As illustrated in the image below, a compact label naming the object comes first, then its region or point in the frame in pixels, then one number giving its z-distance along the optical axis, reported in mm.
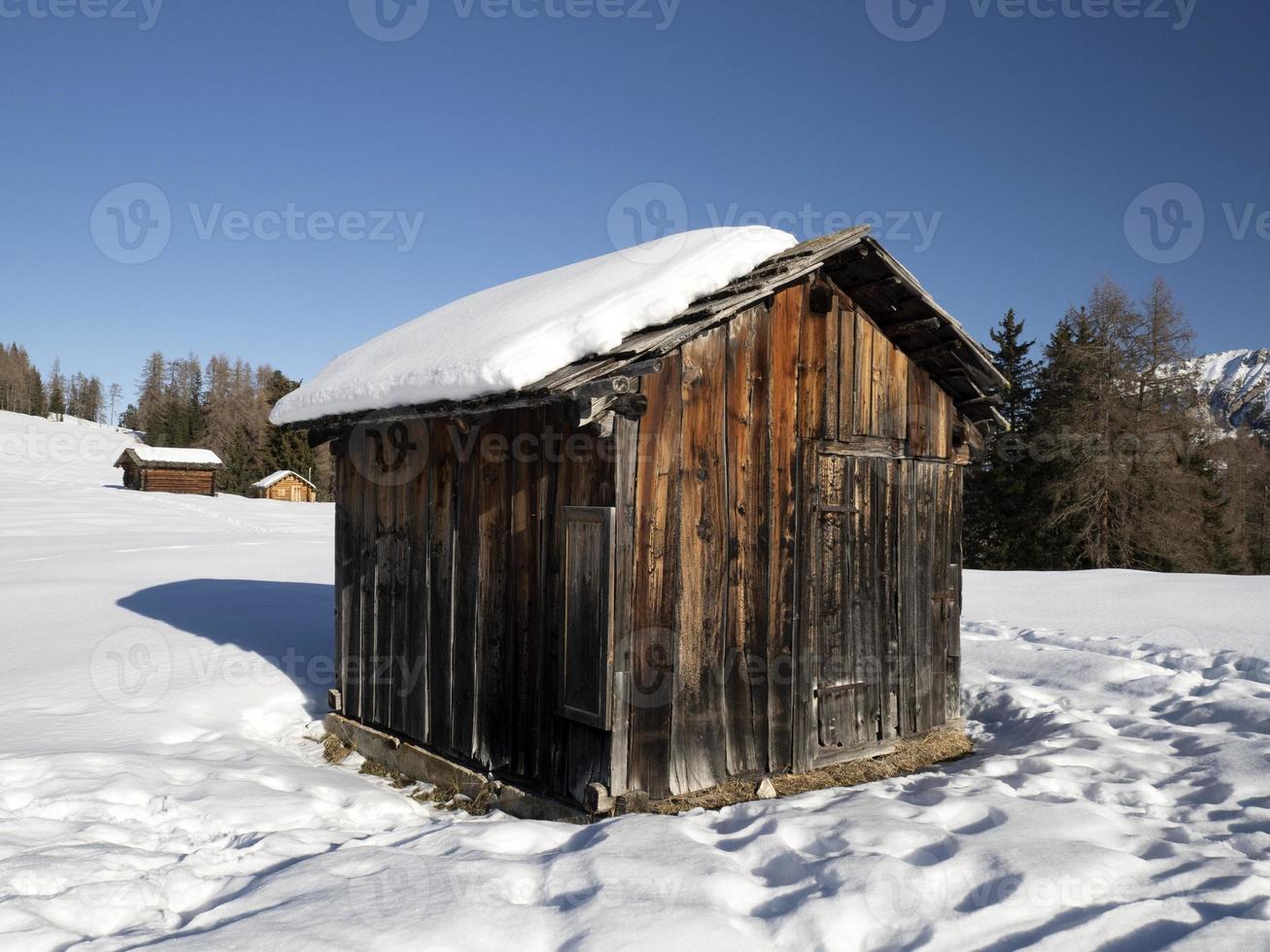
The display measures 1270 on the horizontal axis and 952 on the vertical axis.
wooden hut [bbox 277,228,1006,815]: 5562
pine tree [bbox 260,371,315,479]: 60781
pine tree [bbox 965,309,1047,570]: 30453
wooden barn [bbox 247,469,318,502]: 56875
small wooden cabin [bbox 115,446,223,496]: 50156
